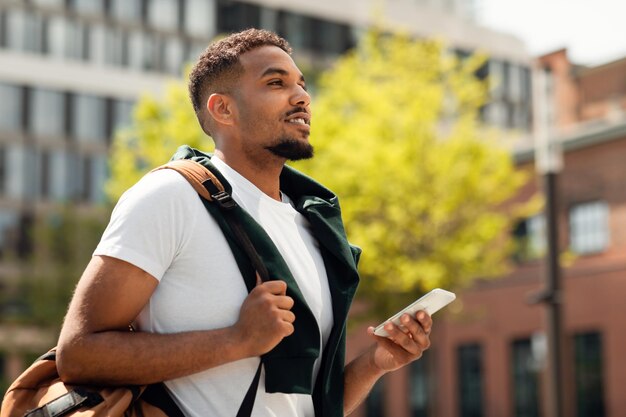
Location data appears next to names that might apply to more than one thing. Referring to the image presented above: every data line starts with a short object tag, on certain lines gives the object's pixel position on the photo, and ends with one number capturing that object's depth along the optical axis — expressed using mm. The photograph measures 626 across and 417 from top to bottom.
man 2627
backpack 2564
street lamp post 15781
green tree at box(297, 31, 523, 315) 24547
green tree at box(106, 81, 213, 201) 25156
